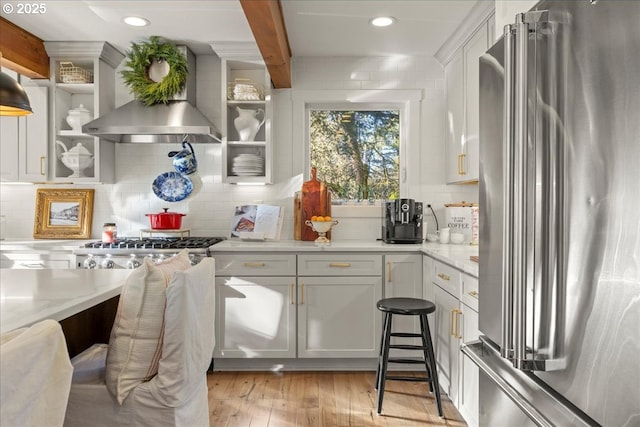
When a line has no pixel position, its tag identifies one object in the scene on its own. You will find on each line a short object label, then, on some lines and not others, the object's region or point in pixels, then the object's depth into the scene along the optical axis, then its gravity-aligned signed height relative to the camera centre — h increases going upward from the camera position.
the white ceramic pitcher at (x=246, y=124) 3.65 +0.67
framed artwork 3.79 -0.05
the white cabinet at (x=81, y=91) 3.54 +0.90
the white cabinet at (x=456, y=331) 2.24 -0.66
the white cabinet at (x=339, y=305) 3.22 -0.66
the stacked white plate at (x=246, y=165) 3.58 +0.33
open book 3.63 -0.11
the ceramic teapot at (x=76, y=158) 3.58 +0.38
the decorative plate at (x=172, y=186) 3.80 +0.18
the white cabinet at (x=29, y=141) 3.57 +0.50
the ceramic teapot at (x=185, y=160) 3.67 +0.38
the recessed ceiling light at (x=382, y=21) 3.02 +1.24
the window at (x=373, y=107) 3.81 +0.81
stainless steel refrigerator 0.71 -0.01
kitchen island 1.24 -0.28
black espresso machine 3.43 -0.08
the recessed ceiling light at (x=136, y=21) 3.06 +1.24
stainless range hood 3.36 +0.63
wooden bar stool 2.60 -0.76
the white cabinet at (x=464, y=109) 3.00 +0.72
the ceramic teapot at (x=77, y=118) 3.62 +0.69
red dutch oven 3.60 -0.09
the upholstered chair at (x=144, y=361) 1.44 -0.48
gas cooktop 3.21 -0.25
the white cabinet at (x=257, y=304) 3.21 -0.66
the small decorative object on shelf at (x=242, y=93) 3.59 +0.89
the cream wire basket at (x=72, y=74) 3.59 +1.03
